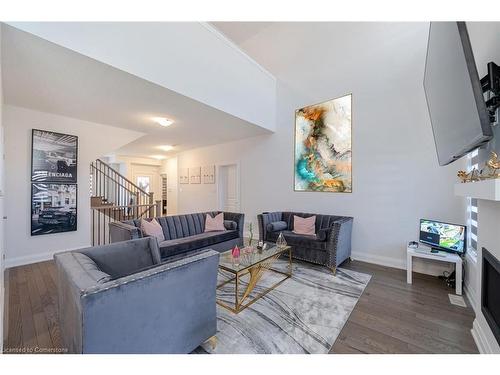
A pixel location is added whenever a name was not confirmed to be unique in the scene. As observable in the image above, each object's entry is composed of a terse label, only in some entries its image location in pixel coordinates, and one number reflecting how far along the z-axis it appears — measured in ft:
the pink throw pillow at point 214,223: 13.48
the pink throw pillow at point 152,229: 10.67
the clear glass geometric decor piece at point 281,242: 9.96
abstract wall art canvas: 13.44
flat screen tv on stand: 8.96
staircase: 15.17
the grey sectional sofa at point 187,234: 10.20
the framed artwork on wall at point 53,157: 12.14
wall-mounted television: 4.19
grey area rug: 5.72
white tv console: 8.53
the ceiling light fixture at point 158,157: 27.40
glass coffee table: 7.58
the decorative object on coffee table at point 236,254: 8.27
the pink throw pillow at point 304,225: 12.91
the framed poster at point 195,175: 23.24
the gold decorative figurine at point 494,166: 4.53
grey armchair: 3.63
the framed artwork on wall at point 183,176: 24.63
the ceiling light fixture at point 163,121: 13.67
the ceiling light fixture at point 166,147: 22.41
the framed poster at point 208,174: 21.80
